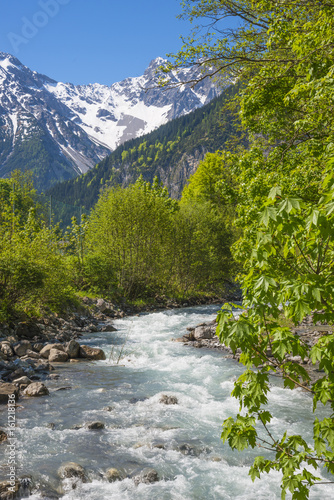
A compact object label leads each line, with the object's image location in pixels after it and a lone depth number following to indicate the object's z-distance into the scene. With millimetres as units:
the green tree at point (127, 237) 28516
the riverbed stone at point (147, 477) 6047
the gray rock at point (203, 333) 17344
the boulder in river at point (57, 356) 13141
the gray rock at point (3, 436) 7029
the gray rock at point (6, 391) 8906
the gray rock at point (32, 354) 12712
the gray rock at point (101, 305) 24703
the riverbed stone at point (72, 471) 6008
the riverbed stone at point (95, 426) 7823
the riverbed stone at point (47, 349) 13359
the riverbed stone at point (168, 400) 9495
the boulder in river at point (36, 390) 9508
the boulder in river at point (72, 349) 13760
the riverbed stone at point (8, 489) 5290
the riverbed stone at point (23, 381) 10112
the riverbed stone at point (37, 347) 13711
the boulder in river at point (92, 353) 13859
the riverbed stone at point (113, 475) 6038
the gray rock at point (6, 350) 12259
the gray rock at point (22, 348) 12750
